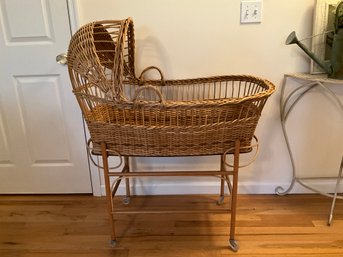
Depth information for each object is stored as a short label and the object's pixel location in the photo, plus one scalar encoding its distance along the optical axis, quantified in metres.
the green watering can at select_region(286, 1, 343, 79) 1.53
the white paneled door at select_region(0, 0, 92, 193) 1.70
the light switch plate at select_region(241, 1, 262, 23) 1.64
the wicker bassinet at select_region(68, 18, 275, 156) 1.25
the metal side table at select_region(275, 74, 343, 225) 1.67
